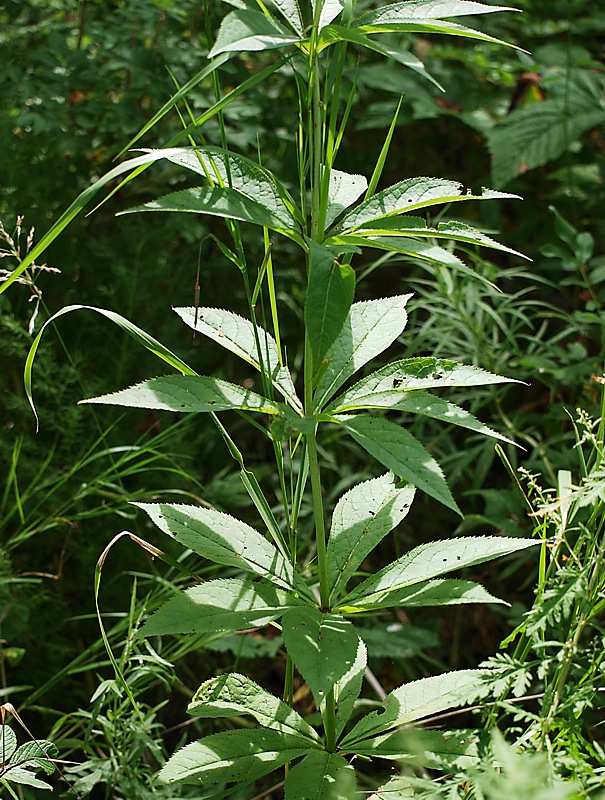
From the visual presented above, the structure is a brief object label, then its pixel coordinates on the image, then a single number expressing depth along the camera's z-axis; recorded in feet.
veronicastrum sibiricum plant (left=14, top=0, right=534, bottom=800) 3.62
